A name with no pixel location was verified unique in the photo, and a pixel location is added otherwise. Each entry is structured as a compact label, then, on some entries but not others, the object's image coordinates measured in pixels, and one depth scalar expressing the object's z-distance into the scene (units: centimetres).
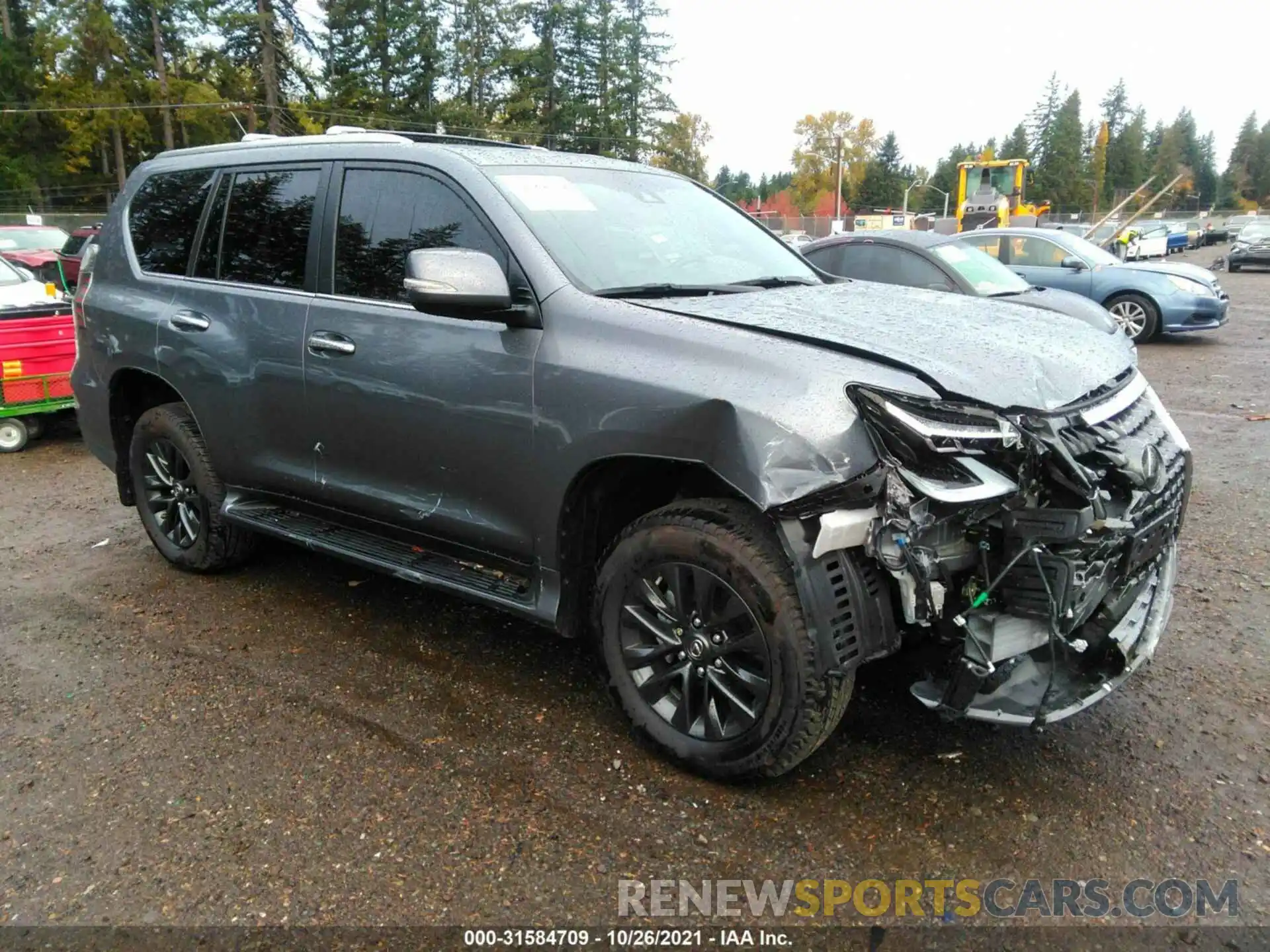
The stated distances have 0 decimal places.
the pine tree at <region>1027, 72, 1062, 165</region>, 10956
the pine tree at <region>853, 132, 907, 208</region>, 9581
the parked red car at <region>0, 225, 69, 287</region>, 1647
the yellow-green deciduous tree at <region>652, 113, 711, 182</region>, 5794
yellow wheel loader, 2875
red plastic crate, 765
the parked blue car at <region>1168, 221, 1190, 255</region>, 4125
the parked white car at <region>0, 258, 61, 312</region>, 965
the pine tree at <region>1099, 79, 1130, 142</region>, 12406
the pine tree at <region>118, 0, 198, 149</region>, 4741
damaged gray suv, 251
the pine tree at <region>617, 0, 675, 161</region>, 5534
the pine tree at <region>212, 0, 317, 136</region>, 4345
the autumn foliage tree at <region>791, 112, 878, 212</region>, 8719
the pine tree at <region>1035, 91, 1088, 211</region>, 9694
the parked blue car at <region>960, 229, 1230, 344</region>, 1245
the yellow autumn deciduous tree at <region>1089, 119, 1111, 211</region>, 9631
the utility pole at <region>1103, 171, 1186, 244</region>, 1394
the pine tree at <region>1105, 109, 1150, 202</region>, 10256
